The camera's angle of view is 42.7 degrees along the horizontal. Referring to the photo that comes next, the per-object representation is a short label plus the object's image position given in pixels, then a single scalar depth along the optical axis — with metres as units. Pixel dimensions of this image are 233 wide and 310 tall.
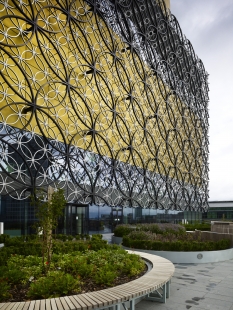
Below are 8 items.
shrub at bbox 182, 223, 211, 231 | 34.28
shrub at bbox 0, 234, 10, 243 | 16.18
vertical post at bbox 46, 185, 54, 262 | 9.32
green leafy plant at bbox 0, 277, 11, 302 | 6.76
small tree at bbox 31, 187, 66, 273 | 9.34
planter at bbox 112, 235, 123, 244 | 22.63
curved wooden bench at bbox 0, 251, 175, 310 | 6.13
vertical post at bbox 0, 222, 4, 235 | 17.72
